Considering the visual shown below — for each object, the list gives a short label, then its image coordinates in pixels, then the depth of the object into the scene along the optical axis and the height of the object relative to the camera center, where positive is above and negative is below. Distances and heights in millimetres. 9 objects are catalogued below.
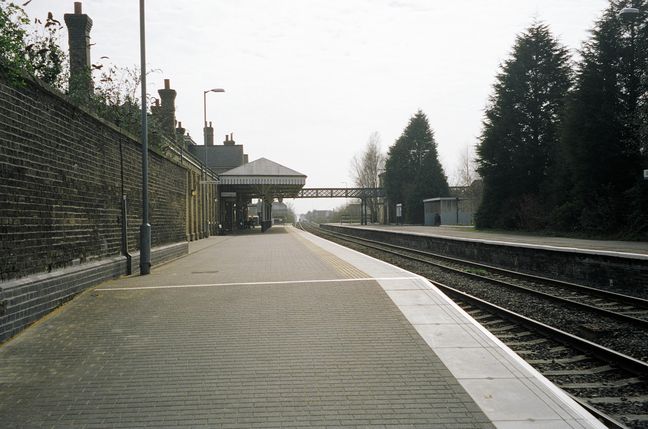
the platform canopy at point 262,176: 43469 +3541
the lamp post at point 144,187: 12289 +818
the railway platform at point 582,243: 18594 -1452
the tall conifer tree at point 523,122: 38812 +6700
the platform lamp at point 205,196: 35562 +1670
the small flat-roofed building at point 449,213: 56250 +22
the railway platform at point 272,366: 4051 -1481
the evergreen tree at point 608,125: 26578 +4531
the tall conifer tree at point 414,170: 69375 +6139
